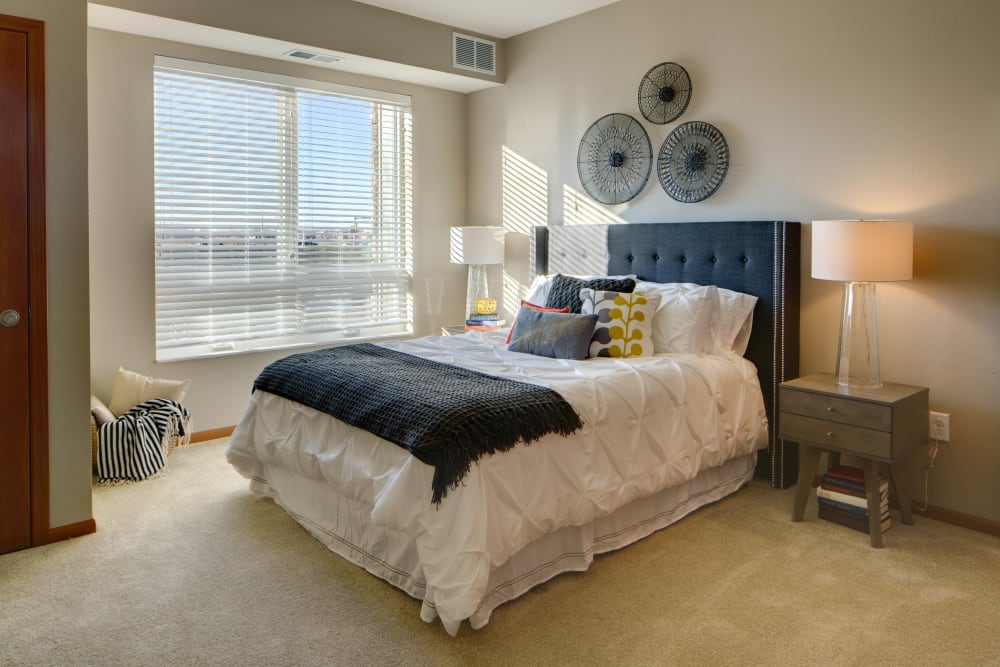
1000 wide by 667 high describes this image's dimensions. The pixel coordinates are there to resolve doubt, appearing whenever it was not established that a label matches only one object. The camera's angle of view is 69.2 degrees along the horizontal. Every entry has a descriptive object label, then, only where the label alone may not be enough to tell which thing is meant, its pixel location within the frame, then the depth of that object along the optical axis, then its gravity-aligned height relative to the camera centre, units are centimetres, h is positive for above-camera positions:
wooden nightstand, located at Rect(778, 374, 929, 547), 286 -52
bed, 230 -62
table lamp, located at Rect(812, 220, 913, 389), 295 +15
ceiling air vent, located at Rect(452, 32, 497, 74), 485 +166
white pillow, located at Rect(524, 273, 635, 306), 402 +3
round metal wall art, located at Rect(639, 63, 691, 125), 401 +116
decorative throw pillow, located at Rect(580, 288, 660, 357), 347 -12
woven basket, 361 -76
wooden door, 274 +9
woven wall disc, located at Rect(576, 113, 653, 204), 426 +85
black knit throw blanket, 228 -38
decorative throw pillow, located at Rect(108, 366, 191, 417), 387 -50
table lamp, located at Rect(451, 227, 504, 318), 499 +31
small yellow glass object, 504 -6
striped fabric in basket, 362 -74
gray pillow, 338 -18
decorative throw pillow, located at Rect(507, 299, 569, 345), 371 -5
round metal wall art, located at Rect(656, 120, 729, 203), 388 +75
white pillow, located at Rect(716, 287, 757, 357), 356 -10
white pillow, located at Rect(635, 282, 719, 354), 354 -11
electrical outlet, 315 -55
